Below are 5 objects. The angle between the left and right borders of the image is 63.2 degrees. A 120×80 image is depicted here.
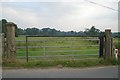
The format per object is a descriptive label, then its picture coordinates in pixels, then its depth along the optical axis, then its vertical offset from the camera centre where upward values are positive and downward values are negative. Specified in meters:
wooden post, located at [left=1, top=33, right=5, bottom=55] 4.64 -0.20
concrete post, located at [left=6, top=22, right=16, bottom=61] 4.67 +0.01
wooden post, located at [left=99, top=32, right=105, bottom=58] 5.25 -0.24
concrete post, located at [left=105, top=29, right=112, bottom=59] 5.09 -0.13
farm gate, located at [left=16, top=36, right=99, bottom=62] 4.96 -0.20
